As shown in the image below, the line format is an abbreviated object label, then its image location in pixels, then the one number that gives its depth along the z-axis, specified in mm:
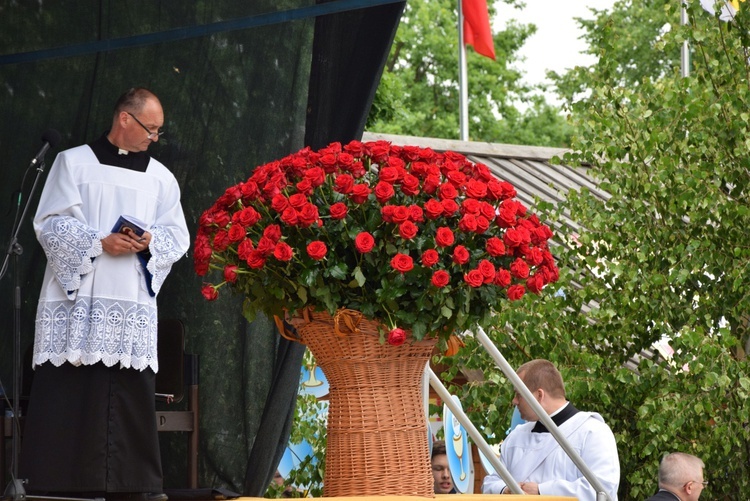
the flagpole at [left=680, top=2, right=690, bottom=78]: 24023
